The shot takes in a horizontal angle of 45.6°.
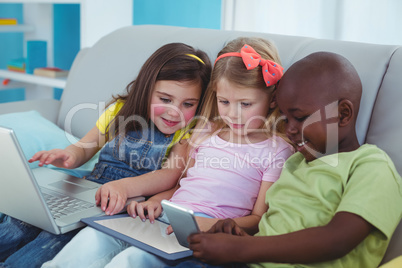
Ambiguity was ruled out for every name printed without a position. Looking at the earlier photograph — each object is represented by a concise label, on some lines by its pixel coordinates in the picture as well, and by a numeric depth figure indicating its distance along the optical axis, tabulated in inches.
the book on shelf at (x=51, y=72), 115.3
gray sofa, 45.6
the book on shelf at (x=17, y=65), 125.5
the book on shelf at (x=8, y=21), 119.0
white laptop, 40.1
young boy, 35.6
